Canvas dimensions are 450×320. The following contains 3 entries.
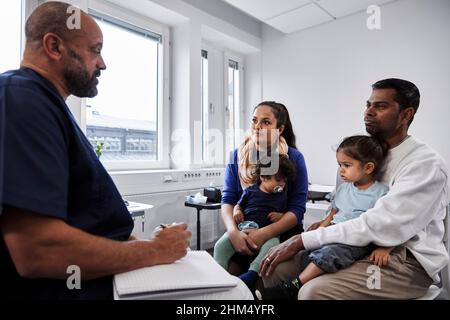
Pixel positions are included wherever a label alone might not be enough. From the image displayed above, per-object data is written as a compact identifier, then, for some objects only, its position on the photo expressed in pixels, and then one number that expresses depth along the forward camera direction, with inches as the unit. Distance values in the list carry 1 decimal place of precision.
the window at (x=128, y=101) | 103.0
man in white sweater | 41.4
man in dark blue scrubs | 24.4
